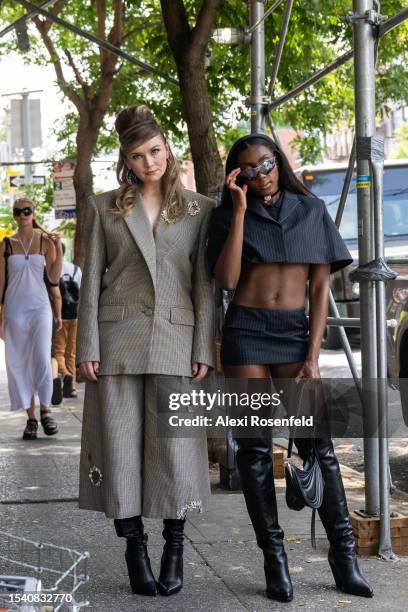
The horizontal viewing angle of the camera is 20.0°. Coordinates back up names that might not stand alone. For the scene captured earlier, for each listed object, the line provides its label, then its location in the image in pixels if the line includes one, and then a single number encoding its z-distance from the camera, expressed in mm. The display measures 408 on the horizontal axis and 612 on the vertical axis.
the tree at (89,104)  17375
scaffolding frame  5430
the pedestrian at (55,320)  10055
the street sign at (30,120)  30438
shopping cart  3289
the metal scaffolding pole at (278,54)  7422
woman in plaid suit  4938
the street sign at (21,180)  28156
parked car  18109
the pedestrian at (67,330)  13328
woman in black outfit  4828
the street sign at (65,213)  21594
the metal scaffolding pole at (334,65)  5363
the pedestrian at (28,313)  9703
